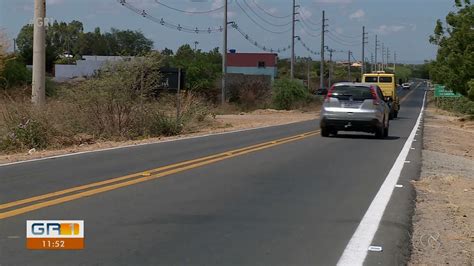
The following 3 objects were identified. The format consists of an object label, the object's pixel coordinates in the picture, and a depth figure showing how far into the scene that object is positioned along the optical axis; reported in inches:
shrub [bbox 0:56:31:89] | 1472.8
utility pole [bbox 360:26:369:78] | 4382.4
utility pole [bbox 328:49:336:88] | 4237.2
